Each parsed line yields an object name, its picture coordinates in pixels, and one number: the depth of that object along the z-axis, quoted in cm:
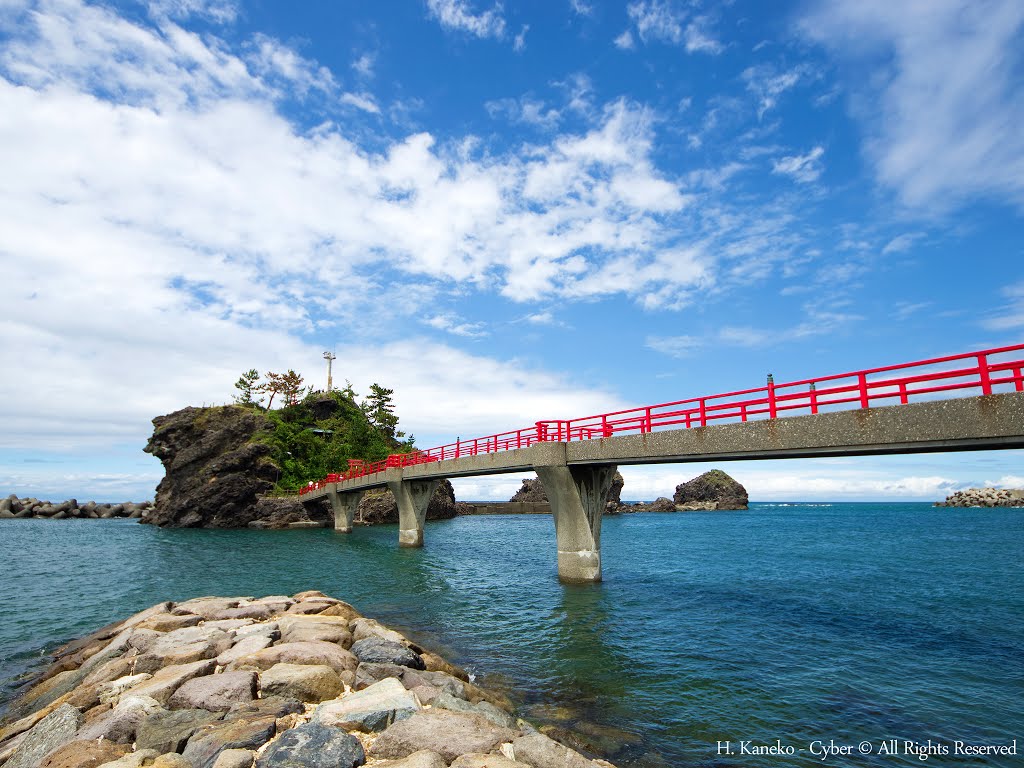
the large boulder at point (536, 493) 11356
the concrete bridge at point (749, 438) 1145
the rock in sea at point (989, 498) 12775
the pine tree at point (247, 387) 9044
